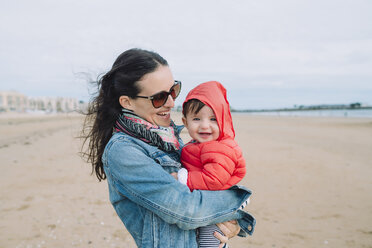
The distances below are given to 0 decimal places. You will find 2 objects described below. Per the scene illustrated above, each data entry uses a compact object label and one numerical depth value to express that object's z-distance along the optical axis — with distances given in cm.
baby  172
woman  151
